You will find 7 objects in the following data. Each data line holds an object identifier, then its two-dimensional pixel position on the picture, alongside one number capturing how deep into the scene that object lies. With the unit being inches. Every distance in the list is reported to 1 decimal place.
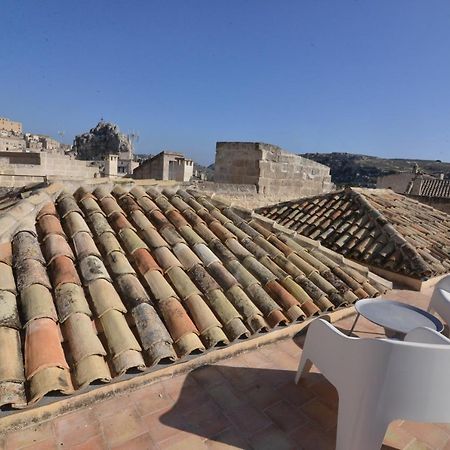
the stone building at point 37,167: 402.3
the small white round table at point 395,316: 119.1
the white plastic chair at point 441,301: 149.3
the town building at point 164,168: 570.6
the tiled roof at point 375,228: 232.2
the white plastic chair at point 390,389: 72.2
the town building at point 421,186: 569.0
